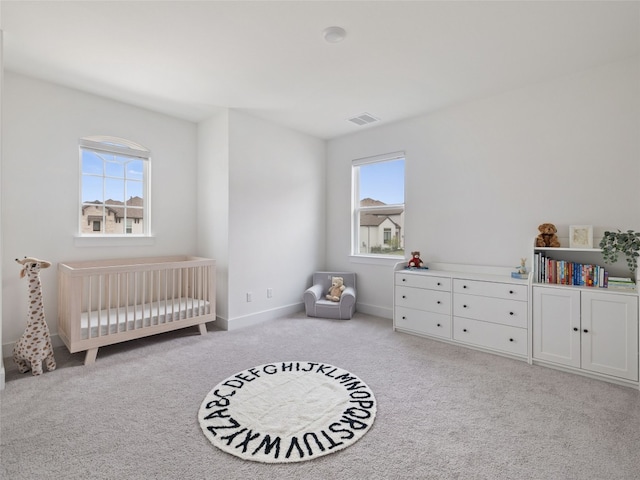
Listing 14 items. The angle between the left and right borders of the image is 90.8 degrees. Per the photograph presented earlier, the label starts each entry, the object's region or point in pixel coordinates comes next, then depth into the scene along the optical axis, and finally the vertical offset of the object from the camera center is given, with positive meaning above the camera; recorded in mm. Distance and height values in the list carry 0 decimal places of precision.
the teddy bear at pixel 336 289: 4168 -664
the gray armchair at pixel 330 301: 3994 -799
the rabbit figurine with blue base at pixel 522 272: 2953 -303
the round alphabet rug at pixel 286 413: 1636 -1058
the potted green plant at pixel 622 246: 2336 -45
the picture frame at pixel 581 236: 2584 +32
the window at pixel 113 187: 3254 +569
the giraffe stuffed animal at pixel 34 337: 2418 -765
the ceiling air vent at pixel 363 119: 3768 +1490
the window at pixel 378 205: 4125 +471
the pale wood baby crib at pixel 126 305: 2602 -663
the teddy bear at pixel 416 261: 3646 -248
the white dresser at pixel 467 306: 2758 -650
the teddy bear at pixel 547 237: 2736 +25
